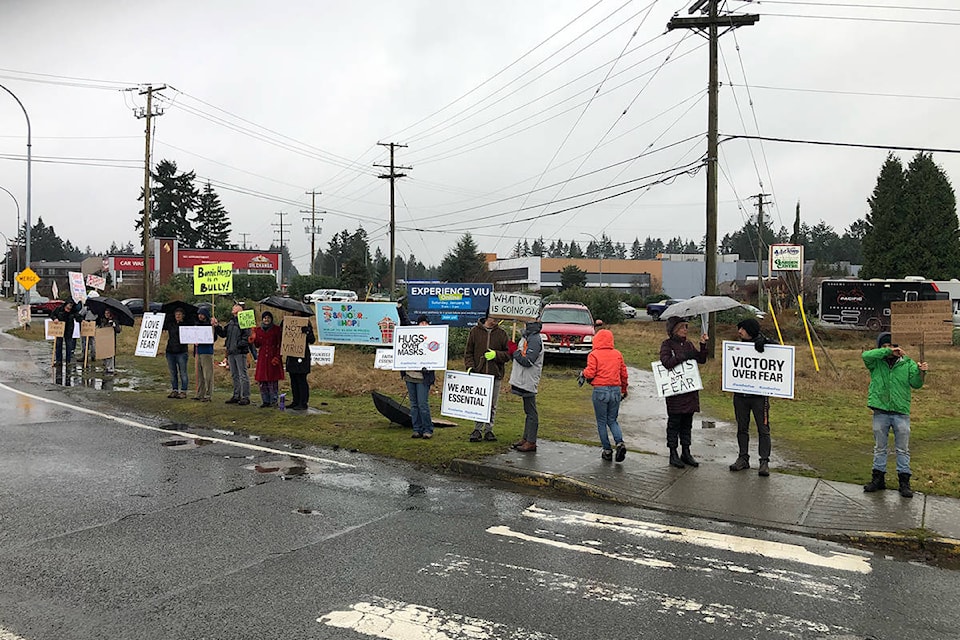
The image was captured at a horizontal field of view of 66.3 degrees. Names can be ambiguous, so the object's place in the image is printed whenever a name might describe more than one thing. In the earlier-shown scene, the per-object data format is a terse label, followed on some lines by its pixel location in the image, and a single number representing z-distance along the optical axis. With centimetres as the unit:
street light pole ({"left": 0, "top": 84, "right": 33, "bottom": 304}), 3462
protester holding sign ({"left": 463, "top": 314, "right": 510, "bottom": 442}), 1052
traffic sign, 3108
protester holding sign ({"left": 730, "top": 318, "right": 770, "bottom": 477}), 895
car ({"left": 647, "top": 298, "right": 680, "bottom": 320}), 6064
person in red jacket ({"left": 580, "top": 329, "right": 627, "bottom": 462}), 938
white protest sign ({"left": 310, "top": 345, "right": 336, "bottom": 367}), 1719
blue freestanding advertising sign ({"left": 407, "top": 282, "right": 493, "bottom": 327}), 2227
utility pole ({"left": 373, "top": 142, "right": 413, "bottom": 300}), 5016
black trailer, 4238
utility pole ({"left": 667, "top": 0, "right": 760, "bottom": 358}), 2044
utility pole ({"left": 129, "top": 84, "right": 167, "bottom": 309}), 3519
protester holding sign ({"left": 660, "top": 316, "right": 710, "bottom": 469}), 929
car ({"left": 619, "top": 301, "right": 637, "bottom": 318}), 5784
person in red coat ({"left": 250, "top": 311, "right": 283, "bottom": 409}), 1339
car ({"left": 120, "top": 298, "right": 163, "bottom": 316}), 4478
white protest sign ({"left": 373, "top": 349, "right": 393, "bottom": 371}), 1415
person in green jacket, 795
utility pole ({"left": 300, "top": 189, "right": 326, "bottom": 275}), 8460
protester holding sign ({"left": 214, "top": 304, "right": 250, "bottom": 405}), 1388
